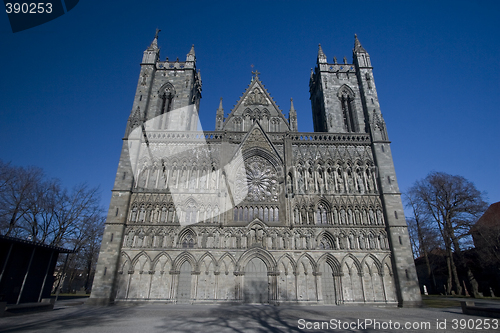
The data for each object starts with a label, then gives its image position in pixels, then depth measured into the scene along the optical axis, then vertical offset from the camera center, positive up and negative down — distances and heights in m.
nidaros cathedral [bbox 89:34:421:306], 21.02 +5.75
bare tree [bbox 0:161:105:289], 24.96 +6.31
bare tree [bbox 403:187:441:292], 29.55 +5.66
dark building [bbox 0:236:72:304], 14.70 +0.79
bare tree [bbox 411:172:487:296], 28.16 +7.93
